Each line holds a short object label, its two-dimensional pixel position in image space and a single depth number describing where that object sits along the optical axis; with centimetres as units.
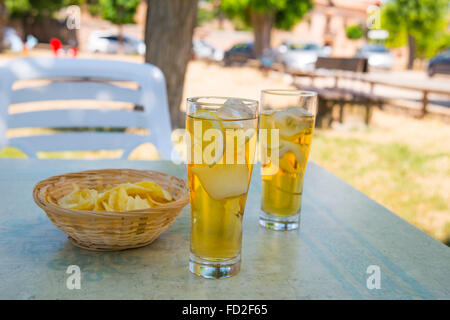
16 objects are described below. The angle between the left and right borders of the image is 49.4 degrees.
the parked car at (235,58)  1719
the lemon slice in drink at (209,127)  72
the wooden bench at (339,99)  702
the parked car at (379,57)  2178
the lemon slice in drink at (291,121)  96
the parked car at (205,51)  2197
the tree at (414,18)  2544
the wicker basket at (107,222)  76
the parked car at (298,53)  1766
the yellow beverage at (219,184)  72
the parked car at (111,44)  2334
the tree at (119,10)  2678
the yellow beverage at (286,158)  96
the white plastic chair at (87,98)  218
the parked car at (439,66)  1251
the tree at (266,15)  2043
